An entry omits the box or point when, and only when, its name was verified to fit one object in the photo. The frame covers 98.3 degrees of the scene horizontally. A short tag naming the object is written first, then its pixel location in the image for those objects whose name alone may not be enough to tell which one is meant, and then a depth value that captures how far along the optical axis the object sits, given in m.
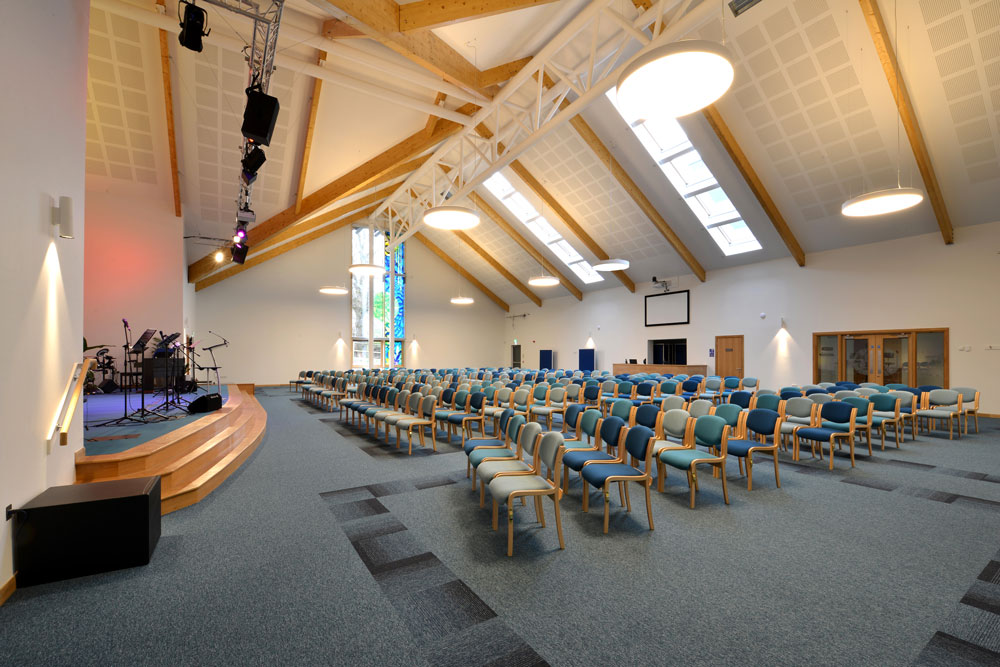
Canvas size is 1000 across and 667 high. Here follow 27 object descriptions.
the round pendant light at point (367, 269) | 12.09
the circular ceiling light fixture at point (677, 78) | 3.38
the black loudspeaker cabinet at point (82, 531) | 2.77
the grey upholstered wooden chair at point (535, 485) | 3.20
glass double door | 10.74
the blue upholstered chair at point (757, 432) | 4.58
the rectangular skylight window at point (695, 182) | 10.61
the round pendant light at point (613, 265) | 11.21
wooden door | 13.85
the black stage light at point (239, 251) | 10.62
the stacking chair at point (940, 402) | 7.25
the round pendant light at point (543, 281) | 13.27
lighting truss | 5.23
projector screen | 15.33
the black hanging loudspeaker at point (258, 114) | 5.71
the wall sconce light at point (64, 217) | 3.37
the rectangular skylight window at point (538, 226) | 15.06
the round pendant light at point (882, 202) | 5.97
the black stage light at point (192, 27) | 4.89
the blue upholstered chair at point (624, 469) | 3.57
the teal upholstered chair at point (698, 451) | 4.13
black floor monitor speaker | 6.63
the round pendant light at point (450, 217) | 7.25
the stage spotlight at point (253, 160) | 7.07
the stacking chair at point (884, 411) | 6.67
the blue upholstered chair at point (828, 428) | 5.36
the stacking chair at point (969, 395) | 7.84
